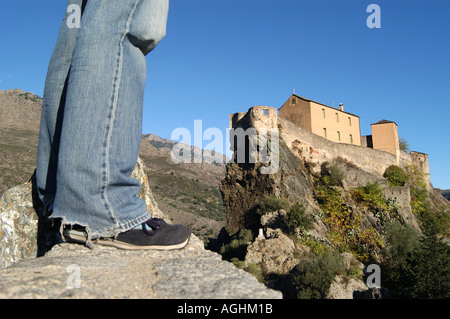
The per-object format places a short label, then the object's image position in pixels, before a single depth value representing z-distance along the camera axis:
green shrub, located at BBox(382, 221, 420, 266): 25.58
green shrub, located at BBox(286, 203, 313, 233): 24.36
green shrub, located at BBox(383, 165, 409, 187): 36.22
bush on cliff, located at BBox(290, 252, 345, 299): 19.64
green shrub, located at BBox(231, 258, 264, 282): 20.47
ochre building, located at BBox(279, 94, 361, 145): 34.19
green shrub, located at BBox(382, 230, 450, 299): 21.05
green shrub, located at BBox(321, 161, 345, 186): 29.73
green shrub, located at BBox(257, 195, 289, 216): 26.30
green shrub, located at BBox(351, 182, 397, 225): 29.66
